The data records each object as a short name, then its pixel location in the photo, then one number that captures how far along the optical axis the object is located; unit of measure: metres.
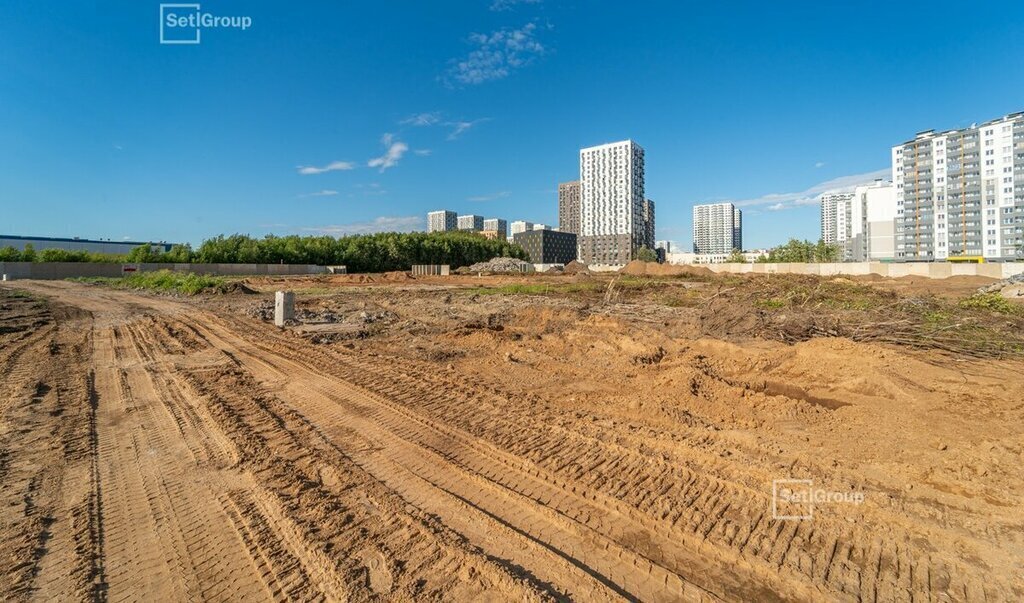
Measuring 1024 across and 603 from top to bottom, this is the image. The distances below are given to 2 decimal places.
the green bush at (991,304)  13.29
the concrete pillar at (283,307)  14.98
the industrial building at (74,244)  91.12
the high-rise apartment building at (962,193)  69.38
